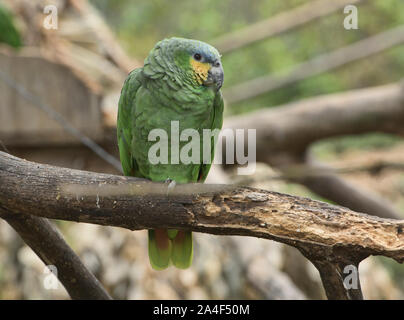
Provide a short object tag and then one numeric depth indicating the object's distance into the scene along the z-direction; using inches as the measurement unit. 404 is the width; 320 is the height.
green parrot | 79.1
